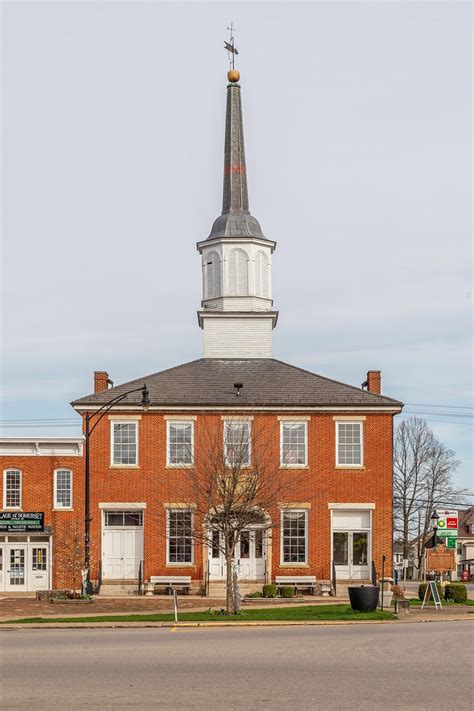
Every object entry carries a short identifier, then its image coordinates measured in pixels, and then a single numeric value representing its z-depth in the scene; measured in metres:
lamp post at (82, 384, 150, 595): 35.89
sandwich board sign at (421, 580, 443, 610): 35.66
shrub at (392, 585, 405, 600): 35.38
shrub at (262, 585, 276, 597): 40.47
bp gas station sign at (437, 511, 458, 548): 35.91
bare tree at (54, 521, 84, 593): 41.78
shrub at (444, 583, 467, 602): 38.97
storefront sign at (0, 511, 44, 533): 44.06
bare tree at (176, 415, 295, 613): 32.97
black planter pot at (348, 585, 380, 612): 32.12
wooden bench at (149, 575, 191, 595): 43.19
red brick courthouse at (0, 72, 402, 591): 43.81
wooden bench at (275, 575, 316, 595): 43.31
